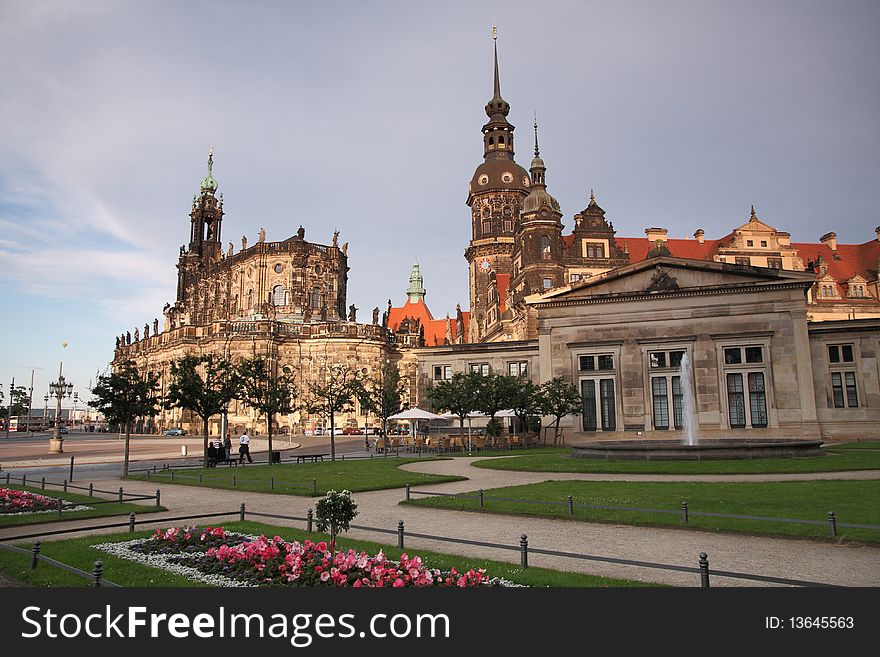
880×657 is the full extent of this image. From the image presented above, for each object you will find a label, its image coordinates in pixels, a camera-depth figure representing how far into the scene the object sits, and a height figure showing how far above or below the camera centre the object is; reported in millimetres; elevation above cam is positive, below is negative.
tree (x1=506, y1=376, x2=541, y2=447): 44156 +456
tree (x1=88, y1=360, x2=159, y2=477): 32094 +843
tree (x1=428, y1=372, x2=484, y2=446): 44031 +837
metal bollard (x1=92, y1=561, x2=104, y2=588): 8891 -2255
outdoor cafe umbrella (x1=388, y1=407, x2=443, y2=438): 47716 -593
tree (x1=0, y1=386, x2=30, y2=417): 153988 +3743
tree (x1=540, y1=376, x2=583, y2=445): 43125 +348
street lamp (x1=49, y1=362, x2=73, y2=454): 49469 -1593
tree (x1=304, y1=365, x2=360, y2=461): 43031 +1082
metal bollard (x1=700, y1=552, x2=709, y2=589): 8594 -2303
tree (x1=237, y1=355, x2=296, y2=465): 40016 +1280
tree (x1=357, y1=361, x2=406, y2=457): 45969 +572
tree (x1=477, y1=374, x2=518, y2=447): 44472 +870
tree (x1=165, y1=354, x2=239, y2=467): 34125 +1151
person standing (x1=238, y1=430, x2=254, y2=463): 36644 -2177
